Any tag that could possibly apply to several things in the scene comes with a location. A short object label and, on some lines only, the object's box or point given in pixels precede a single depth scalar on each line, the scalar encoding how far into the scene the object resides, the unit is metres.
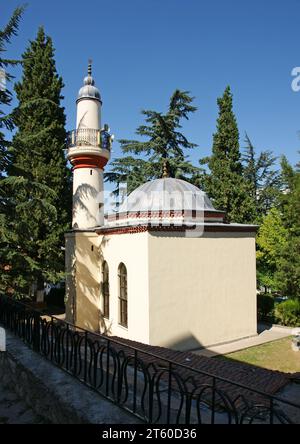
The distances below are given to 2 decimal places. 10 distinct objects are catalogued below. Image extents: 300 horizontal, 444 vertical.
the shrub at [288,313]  16.62
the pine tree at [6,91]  10.39
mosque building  11.71
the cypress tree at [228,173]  22.42
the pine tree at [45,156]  19.16
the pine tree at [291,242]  16.36
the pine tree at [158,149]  25.67
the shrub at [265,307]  17.52
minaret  16.05
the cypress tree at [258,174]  31.06
